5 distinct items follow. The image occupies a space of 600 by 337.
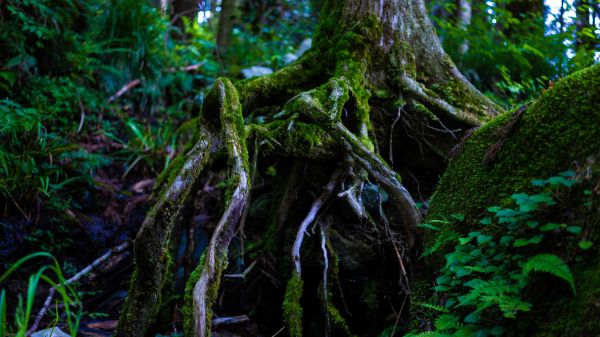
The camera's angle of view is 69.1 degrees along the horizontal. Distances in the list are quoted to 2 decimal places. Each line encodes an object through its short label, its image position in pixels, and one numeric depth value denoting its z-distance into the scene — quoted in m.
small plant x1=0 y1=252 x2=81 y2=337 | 1.45
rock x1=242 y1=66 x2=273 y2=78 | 6.56
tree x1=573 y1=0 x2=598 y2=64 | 4.71
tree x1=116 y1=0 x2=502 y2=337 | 2.71
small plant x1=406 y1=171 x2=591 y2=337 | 1.72
